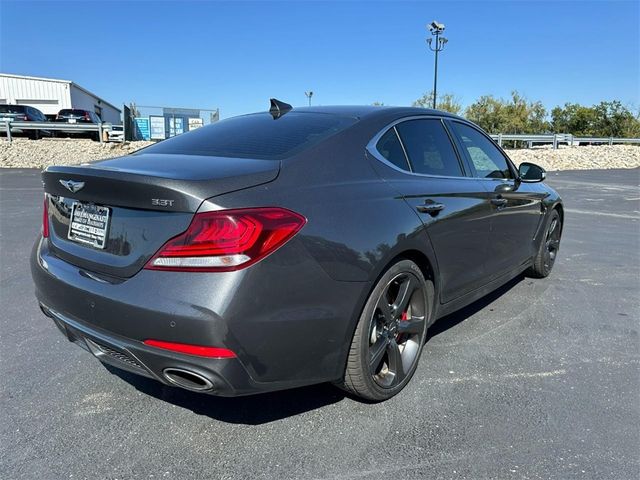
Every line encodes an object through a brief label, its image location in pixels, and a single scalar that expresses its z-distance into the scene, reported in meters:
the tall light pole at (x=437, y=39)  27.50
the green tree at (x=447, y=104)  46.70
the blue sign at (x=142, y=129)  23.44
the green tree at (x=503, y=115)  47.34
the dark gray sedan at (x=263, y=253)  2.06
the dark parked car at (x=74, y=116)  27.89
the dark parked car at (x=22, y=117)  22.70
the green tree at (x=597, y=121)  46.06
